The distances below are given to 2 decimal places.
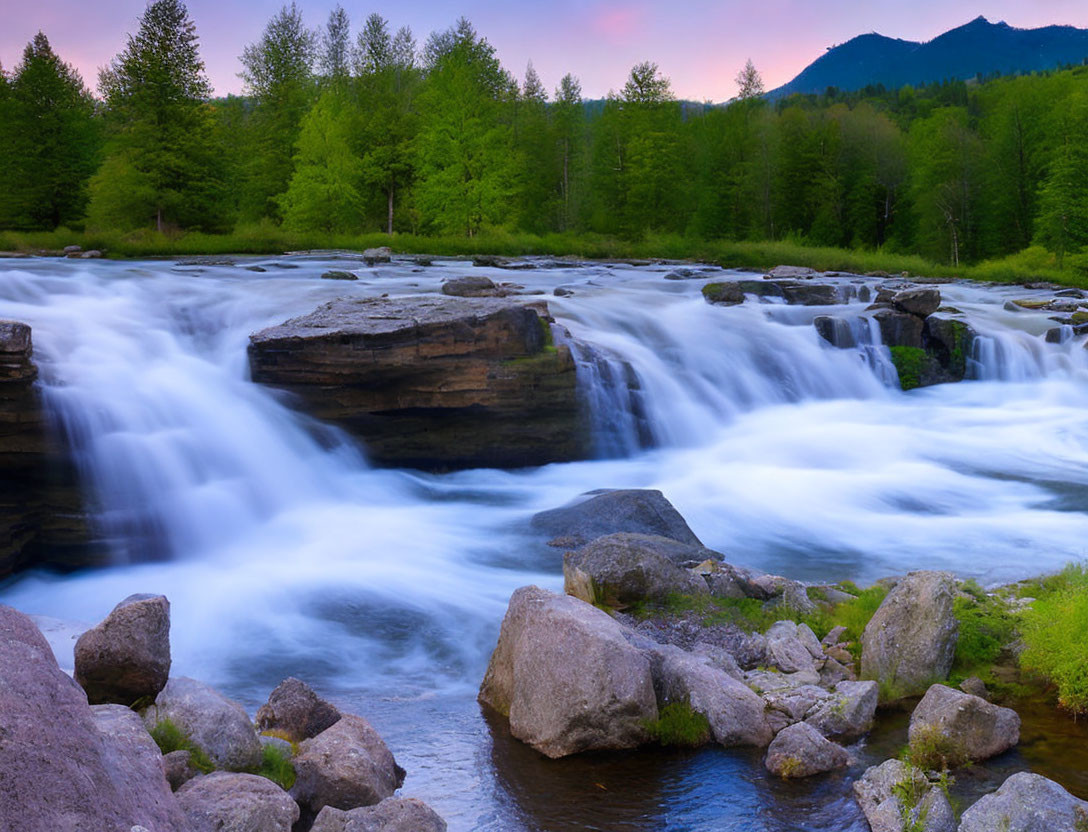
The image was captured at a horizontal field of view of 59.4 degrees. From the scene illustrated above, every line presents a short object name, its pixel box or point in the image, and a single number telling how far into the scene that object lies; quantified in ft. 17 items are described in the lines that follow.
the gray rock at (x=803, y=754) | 20.90
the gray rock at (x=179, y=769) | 16.49
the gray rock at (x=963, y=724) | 21.11
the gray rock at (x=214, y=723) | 17.66
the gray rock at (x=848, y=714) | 22.74
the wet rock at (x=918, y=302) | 80.74
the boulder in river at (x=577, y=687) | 21.76
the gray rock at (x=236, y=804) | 14.79
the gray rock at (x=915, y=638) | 24.98
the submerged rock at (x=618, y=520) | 38.17
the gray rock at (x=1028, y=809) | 16.10
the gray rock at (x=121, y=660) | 19.24
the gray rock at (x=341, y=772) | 17.66
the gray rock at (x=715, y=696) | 22.39
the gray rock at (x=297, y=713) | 20.65
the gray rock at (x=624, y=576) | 28.84
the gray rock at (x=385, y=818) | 15.58
